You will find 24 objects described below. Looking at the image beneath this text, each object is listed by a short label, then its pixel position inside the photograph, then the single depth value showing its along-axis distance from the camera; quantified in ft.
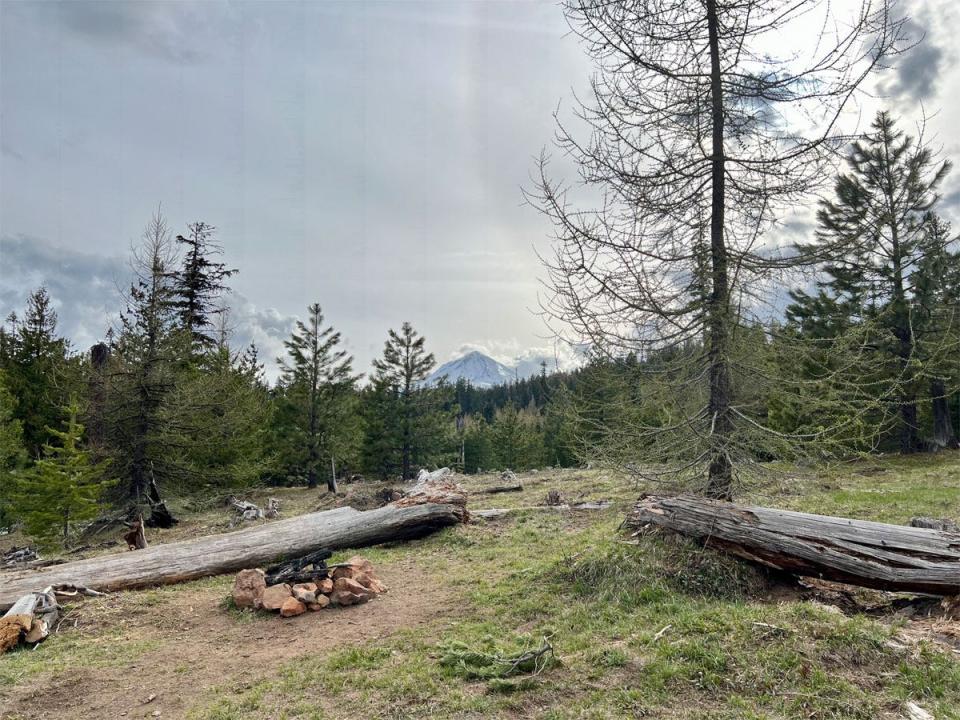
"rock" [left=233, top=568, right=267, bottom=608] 23.97
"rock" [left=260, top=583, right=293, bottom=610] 23.13
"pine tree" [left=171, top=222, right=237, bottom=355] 81.00
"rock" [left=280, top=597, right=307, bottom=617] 22.74
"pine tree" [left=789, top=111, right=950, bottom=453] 60.80
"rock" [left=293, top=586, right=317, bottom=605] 23.25
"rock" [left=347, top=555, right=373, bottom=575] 25.67
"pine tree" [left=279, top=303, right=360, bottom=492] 92.12
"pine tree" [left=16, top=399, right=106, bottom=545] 44.11
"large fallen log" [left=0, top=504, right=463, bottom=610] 27.12
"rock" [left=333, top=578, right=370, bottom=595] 23.77
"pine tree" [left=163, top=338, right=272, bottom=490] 59.06
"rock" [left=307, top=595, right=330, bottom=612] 23.20
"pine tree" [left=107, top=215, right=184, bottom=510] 56.75
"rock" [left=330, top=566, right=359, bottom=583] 24.73
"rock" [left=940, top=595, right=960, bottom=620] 16.42
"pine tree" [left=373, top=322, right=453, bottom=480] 101.76
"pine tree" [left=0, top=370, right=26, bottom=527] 62.69
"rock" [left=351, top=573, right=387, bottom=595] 24.79
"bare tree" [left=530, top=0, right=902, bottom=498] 23.13
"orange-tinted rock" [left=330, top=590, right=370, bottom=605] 23.54
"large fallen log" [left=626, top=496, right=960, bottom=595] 17.61
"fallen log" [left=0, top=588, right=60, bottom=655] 21.18
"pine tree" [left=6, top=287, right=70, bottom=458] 80.23
